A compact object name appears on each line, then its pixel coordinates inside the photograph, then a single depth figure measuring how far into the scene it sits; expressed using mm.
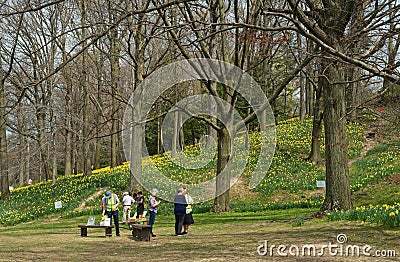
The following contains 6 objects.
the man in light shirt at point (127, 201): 15727
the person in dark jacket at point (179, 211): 12477
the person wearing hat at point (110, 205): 13477
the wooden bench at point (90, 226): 13344
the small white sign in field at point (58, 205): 19409
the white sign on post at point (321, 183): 17672
